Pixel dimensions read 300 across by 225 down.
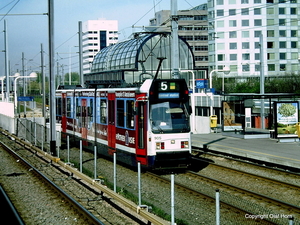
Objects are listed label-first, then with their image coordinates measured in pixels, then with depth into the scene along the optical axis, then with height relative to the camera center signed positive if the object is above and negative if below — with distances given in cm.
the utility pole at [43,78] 4131 +187
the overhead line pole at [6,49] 4416 +480
